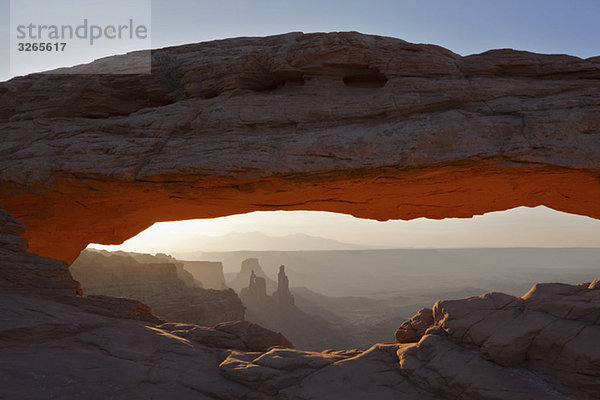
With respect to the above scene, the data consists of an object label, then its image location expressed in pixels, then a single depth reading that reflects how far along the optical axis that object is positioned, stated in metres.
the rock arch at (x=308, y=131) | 11.18
